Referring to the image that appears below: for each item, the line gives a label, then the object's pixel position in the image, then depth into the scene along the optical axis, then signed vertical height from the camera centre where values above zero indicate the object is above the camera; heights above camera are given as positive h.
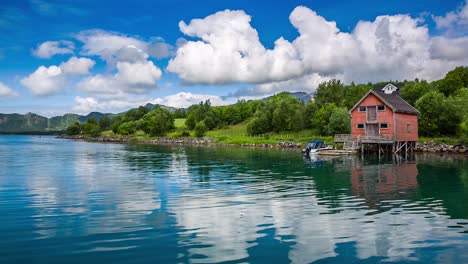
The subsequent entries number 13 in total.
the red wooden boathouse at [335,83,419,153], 63.00 +2.05
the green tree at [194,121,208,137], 138.12 +3.02
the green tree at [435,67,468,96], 95.56 +13.53
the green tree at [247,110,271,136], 120.38 +3.68
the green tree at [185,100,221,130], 155.88 +8.82
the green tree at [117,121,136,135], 182.25 +4.91
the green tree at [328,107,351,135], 88.94 +3.02
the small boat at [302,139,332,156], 62.23 -1.95
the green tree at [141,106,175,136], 161.38 +6.24
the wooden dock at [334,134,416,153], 63.16 -1.33
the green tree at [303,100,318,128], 112.88 +6.84
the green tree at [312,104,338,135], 98.12 +4.62
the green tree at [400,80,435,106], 92.62 +10.82
